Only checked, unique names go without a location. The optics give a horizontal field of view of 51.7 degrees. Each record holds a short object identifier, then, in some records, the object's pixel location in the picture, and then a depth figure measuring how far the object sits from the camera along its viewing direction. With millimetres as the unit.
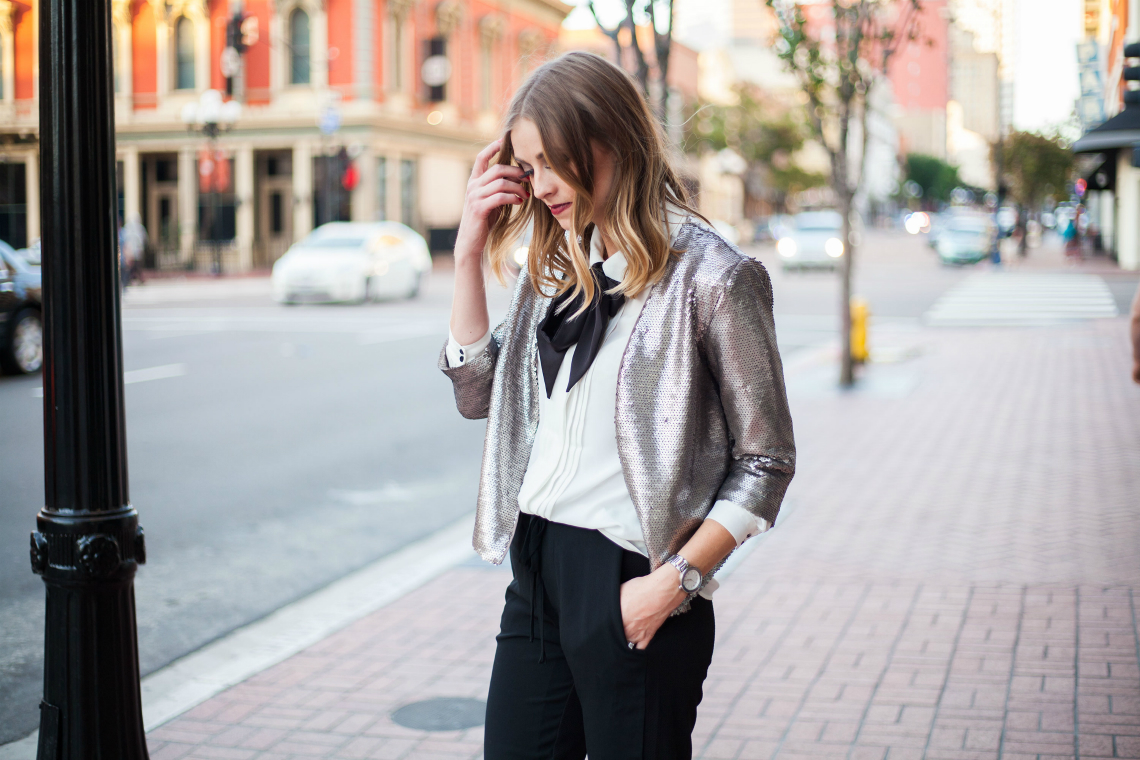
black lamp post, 2564
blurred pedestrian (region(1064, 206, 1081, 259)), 40188
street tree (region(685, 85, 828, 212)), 65250
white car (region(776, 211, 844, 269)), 34031
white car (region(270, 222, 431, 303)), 23766
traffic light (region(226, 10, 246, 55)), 28312
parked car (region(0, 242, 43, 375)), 12805
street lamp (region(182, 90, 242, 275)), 31422
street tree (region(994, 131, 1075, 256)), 48406
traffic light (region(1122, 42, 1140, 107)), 7723
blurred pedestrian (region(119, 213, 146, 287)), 28719
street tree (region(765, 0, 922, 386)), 11586
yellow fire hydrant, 14117
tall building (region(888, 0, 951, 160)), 180000
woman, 1947
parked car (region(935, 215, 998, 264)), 38969
